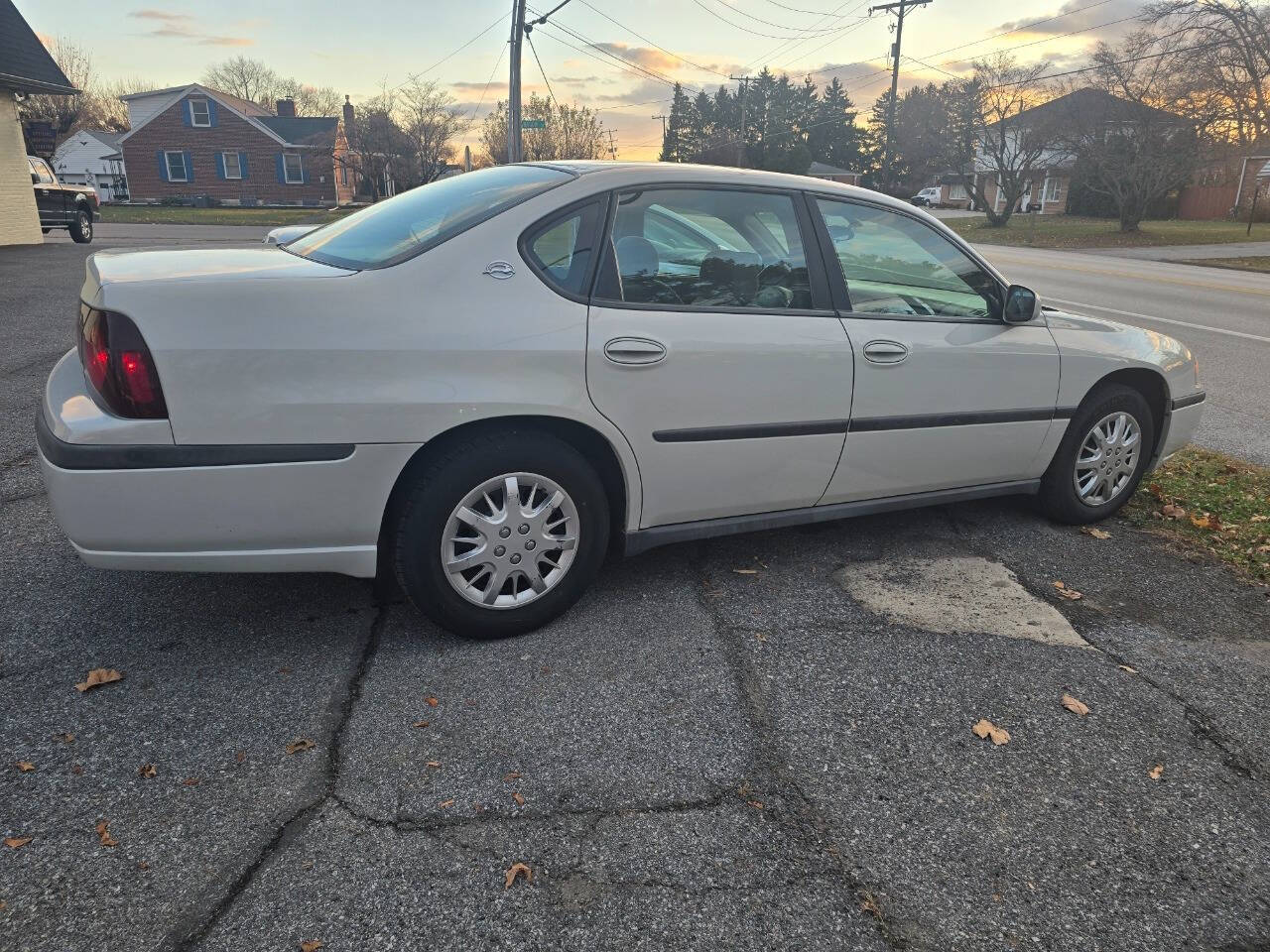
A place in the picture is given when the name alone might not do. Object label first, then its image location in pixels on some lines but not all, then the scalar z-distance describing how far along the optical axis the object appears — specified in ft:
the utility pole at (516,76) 75.41
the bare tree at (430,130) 160.76
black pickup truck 65.21
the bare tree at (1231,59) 119.34
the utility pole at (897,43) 145.48
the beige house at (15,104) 58.49
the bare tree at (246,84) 270.67
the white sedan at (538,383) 9.06
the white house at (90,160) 204.21
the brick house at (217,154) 167.43
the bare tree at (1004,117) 135.13
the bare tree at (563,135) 160.35
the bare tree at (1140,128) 112.68
